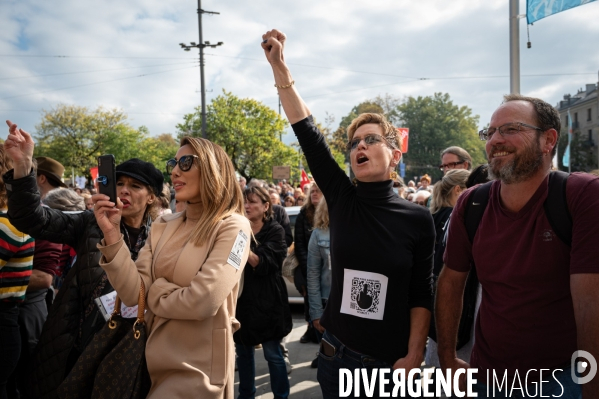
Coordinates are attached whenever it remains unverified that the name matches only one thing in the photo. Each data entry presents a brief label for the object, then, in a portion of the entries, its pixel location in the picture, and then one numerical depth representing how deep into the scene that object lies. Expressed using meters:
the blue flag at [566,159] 21.43
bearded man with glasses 1.72
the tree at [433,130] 79.06
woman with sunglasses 2.01
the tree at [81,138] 40.53
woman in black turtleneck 2.01
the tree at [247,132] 31.89
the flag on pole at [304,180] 17.53
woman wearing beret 2.38
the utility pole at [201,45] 23.23
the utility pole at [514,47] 7.03
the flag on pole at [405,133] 11.71
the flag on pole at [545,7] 5.74
